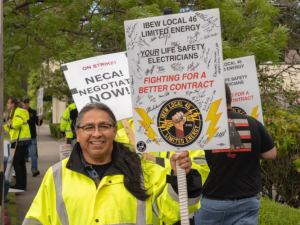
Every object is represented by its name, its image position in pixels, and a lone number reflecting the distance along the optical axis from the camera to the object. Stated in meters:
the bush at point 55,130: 24.95
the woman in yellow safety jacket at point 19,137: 9.55
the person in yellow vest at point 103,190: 2.58
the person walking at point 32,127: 11.05
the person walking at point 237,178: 3.99
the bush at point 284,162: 7.34
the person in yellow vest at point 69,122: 10.53
